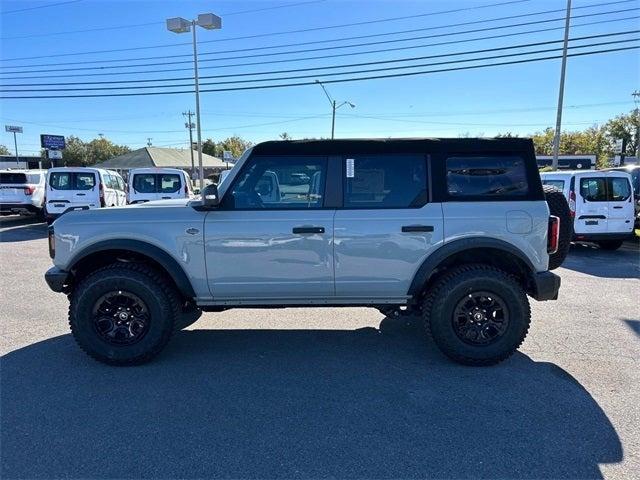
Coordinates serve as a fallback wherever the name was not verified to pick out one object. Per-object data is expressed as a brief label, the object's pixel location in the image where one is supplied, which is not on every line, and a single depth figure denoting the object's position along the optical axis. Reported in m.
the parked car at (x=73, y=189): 13.81
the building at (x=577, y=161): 42.31
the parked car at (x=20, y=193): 15.16
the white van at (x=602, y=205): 10.30
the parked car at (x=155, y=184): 14.04
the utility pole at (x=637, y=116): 57.49
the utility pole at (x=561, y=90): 17.23
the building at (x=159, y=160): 56.20
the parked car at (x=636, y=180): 12.18
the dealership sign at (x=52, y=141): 42.31
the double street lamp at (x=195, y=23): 18.84
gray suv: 3.95
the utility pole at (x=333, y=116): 33.01
